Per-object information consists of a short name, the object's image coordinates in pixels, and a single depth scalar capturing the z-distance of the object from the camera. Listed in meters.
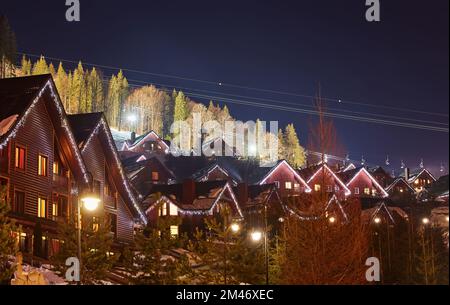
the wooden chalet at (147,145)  135.75
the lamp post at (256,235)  35.72
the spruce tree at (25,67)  191.88
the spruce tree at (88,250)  34.62
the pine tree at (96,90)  186.38
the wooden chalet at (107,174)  49.06
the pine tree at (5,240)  32.81
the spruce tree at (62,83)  167.48
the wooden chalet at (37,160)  40.31
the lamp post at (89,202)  26.46
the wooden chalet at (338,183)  88.80
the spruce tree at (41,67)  177.62
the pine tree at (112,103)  187.12
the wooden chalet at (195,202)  71.25
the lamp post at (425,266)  38.28
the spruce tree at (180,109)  185.25
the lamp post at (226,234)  34.62
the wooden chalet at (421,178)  116.75
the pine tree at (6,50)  130.00
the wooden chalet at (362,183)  99.81
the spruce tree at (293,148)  171.52
